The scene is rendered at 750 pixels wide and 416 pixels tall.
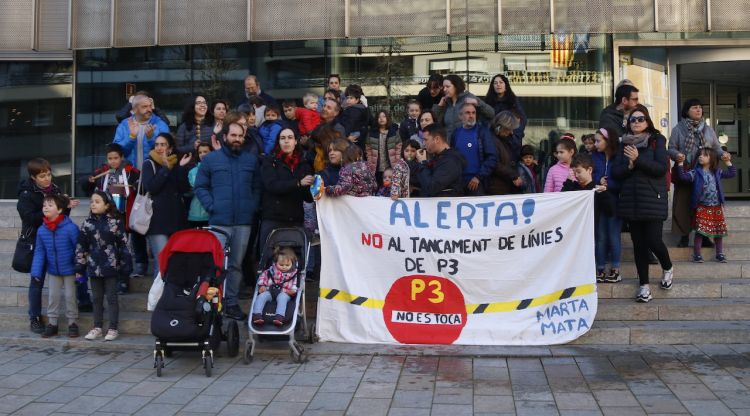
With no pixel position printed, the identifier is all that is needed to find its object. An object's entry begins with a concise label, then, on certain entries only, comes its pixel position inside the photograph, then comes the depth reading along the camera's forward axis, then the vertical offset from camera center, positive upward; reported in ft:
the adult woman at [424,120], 34.24 +4.69
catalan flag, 48.18 +10.79
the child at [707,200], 32.50 +1.09
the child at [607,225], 30.60 +0.09
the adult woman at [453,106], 34.47 +5.44
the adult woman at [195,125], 35.58 +4.79
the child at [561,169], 31.63 +2.35
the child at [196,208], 32.32 +0.90
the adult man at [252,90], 38.93 +6.96
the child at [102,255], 28.60 -0.90
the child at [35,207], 29.94 +0.94
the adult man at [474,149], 31.48 +3.14
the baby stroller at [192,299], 24.75 -2.22
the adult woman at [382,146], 35.73 +3.74
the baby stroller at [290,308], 25.93 -2.62
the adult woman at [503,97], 36.17 +6.00
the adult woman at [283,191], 29.53 +1.50
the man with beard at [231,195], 29.68 +1.30
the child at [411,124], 36.70 +4.85
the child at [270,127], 35.01 +4.58
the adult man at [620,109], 34.14 +5.17
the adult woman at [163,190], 31.37 +1.63
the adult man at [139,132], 36.06 +4.51
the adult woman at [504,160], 31.86 +2.73
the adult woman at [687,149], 33.53 +3.31
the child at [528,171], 33.73 +2.46
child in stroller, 26.09 -1.85
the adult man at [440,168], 28.81 +2.19
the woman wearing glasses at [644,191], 28.89 +1.31
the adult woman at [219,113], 35.50 +5.26
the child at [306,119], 37.58 +5.26
